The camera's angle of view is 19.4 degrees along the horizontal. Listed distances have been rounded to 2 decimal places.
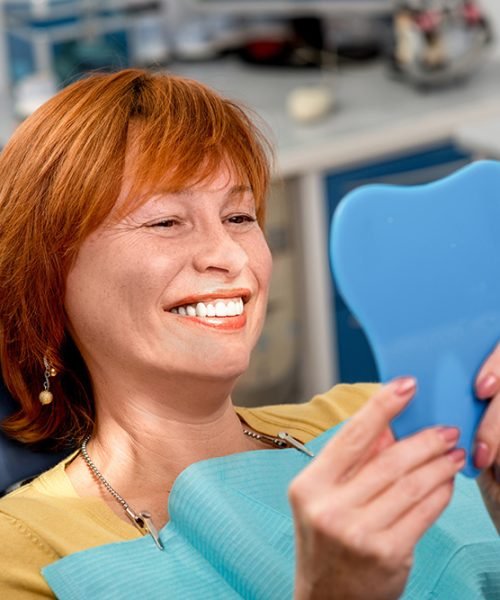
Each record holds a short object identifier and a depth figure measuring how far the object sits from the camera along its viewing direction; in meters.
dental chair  1.06
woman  0.92
